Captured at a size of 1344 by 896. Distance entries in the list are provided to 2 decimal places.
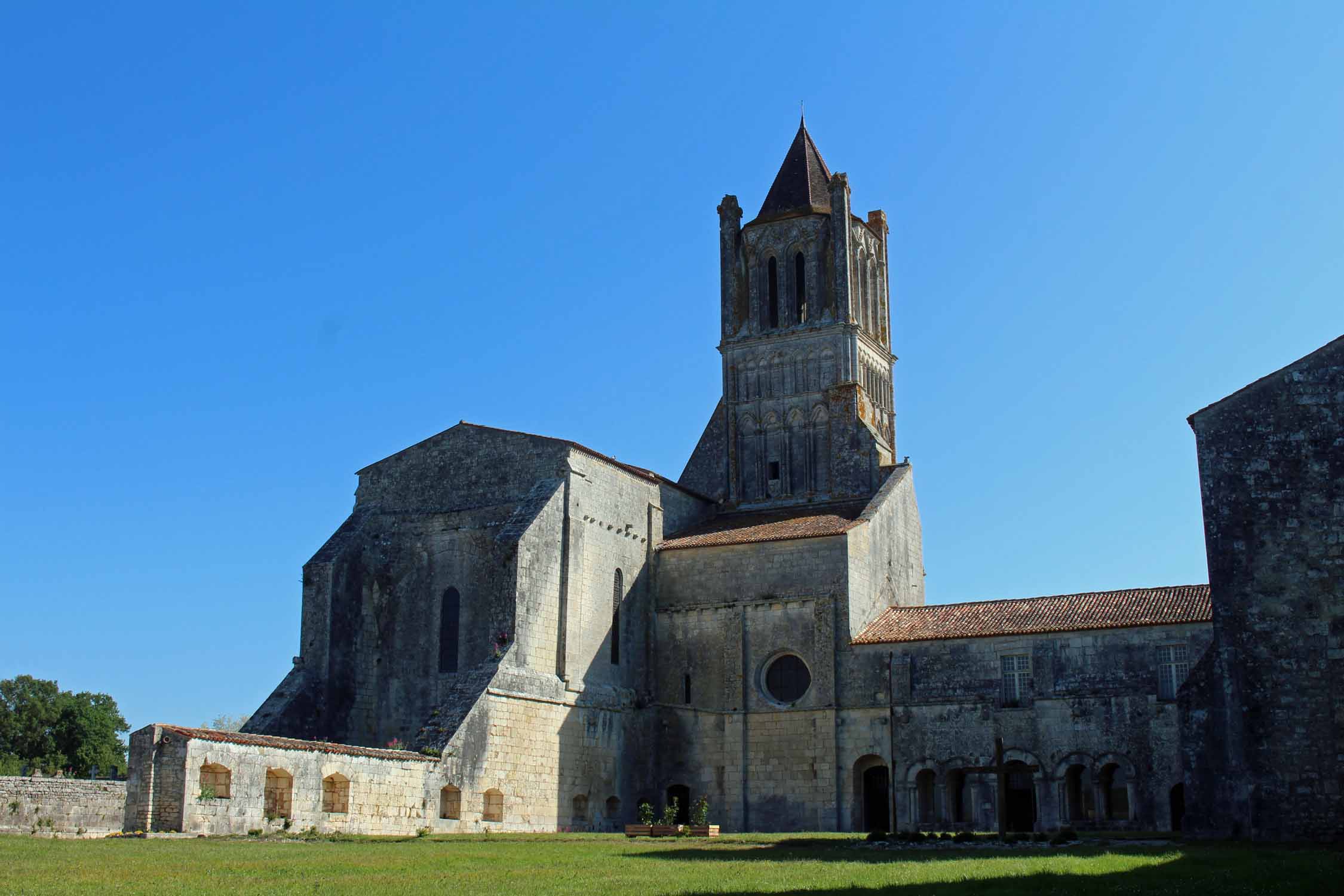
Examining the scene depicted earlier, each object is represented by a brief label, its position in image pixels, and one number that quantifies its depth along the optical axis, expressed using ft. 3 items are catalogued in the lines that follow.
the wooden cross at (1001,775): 85.81
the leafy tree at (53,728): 220.23
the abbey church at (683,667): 111.65
